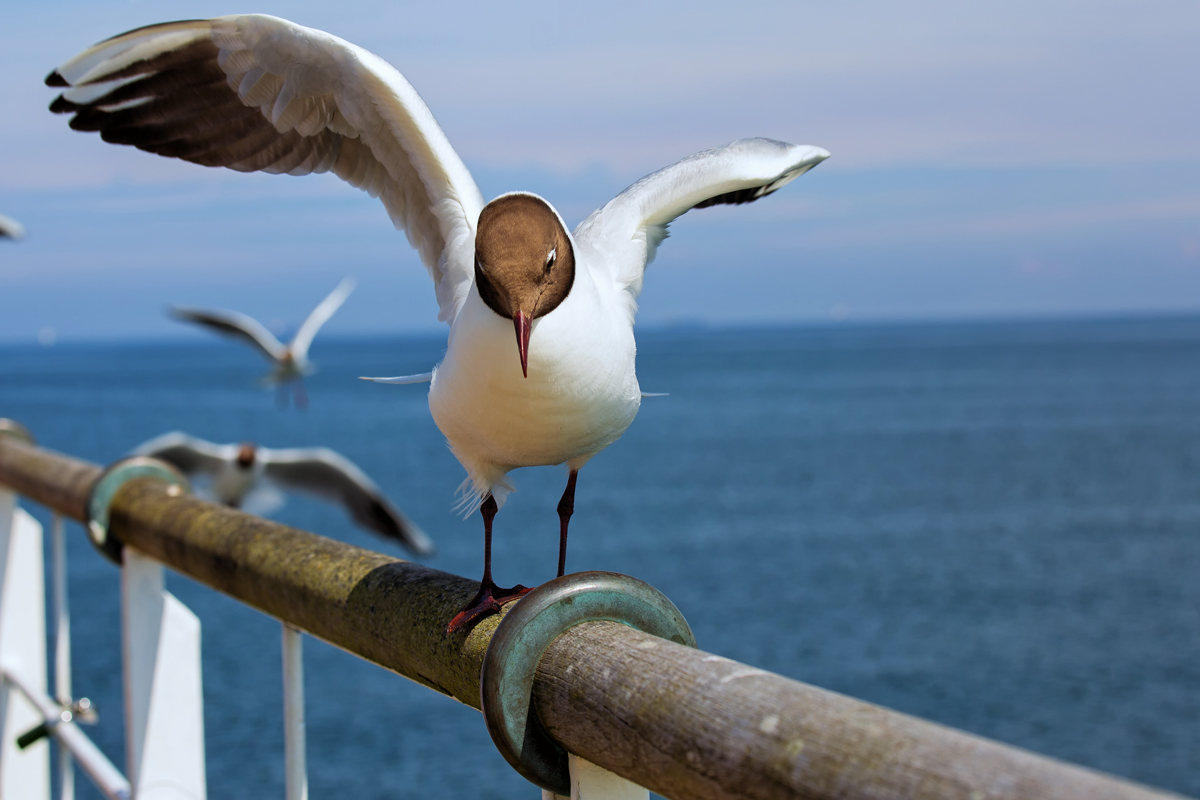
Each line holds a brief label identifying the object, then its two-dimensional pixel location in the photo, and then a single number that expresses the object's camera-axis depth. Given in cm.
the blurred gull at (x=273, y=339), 1318
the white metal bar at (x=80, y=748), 252
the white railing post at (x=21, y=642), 331
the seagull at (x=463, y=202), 204
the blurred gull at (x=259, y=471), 870
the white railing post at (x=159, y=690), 247
